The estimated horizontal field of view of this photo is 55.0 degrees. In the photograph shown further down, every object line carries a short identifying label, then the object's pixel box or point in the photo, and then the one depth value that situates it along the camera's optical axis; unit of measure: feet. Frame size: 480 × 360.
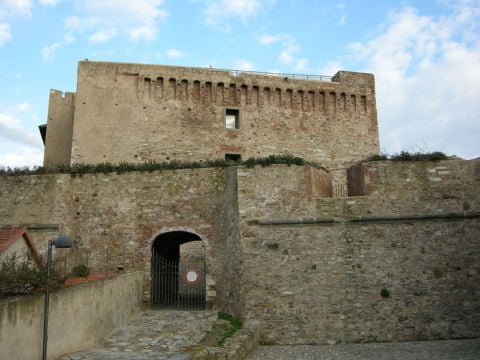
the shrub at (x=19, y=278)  23.67
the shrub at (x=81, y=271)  40.75
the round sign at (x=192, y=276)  41.42
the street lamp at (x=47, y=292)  23.75
